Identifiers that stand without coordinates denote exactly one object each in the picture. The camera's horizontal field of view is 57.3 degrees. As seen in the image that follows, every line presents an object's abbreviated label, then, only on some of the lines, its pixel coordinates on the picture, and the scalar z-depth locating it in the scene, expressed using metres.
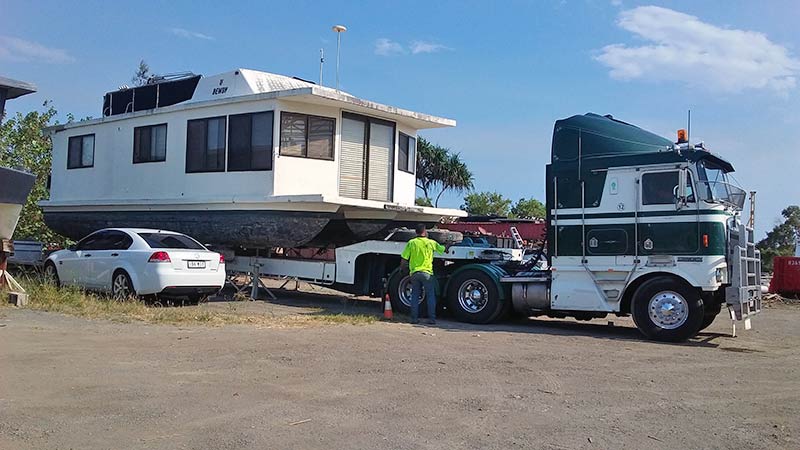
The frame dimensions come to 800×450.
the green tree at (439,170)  45.36
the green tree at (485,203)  48.22
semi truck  11.11
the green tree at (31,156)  23.58
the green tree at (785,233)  44.22
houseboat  14.66
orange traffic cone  13.33
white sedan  12.75
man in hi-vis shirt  12.81
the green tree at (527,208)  49.03
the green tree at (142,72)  52.89
